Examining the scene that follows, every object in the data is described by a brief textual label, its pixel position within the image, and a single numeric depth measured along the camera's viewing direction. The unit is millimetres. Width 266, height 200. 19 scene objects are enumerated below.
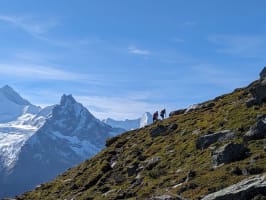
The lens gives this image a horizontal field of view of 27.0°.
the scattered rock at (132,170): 49219
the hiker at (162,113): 87550
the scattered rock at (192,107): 72438
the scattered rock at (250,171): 33719
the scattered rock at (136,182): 44503
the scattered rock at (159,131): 59203
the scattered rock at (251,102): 51128
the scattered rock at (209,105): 66656
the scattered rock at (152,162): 47906
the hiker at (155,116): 84056
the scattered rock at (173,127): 58969
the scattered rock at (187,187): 35219
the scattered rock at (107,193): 45159
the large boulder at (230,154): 37906
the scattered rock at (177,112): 75650
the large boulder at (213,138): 44500
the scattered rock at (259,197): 27919
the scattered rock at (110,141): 71438
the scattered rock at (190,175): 37994
